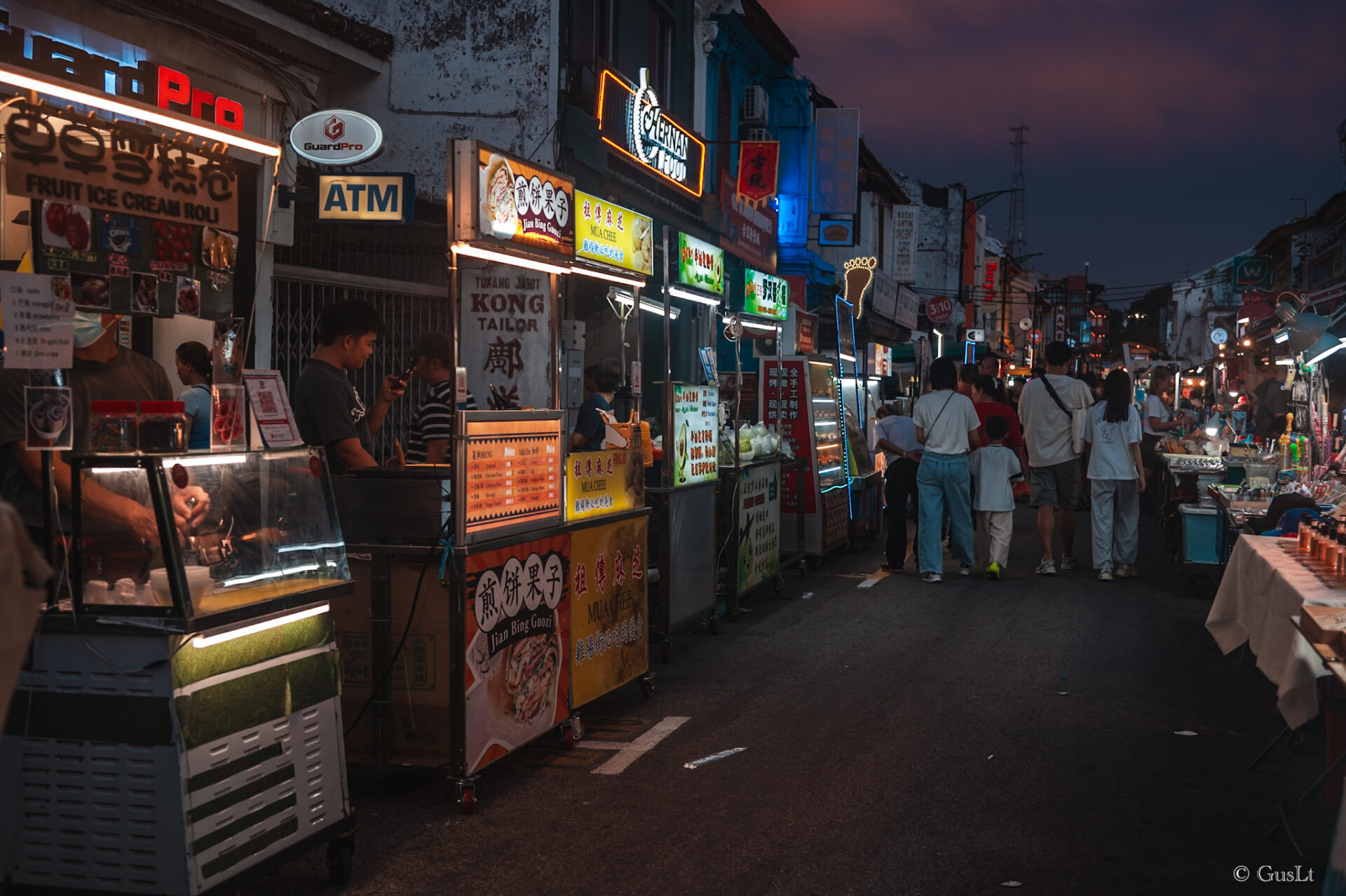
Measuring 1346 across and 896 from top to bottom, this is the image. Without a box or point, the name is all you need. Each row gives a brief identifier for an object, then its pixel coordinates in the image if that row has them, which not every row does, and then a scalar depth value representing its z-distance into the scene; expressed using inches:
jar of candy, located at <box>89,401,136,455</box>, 145.7
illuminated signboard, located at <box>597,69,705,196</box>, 511.8
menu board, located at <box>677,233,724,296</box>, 322.5
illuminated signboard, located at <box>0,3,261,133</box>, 285.1
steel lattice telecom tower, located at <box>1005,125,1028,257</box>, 3024.6
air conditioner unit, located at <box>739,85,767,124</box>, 837.2
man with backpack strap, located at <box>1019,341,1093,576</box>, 446.6
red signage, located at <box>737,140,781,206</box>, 767.7
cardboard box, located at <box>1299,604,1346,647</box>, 144.2
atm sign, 309.9
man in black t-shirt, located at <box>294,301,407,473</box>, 222.1
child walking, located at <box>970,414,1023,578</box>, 439.2
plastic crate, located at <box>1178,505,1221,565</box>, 398.6
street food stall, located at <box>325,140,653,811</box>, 193.8
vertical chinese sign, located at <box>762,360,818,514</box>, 446.6
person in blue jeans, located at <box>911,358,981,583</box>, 428.5
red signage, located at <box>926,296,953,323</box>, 1210.0
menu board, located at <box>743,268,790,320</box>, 410.9
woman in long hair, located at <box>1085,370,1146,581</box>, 432.8
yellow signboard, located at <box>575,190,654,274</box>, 245.8
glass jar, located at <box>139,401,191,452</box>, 148.1
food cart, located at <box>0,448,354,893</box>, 138.6
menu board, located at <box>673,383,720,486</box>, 315.9
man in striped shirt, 278.8
